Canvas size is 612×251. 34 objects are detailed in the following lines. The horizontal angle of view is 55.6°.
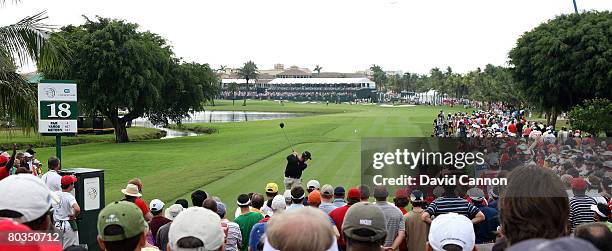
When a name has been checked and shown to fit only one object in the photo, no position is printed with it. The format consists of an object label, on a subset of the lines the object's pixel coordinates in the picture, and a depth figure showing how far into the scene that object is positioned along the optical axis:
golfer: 16.38
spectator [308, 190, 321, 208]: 8.27
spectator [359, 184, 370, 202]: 9.18
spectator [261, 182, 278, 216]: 10.32
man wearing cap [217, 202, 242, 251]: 7.41
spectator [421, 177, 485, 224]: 7.46
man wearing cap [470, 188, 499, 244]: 8.16
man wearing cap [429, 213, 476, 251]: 4.96
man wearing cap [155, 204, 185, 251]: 7.39
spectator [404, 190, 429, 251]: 7.84
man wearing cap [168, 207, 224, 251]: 4.19
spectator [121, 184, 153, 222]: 9.01
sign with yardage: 12.59
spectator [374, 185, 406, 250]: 7.75
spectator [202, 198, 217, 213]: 7.70
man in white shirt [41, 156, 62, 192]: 10.95
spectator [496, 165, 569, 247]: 3.39
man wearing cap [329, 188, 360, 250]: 7.85
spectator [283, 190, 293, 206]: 10.55
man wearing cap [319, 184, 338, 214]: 9.04
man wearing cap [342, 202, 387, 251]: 4.18
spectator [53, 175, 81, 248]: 9.26
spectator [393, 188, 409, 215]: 8.66
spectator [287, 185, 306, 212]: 8.51
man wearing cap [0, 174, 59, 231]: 3.64
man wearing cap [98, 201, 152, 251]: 4.17
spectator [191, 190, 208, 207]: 8.74
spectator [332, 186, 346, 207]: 9.49
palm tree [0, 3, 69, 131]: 12.53
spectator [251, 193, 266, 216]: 8.84
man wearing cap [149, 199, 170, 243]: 8.27
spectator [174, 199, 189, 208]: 9.53
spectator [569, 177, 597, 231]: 7.98
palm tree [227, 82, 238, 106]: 193.88
